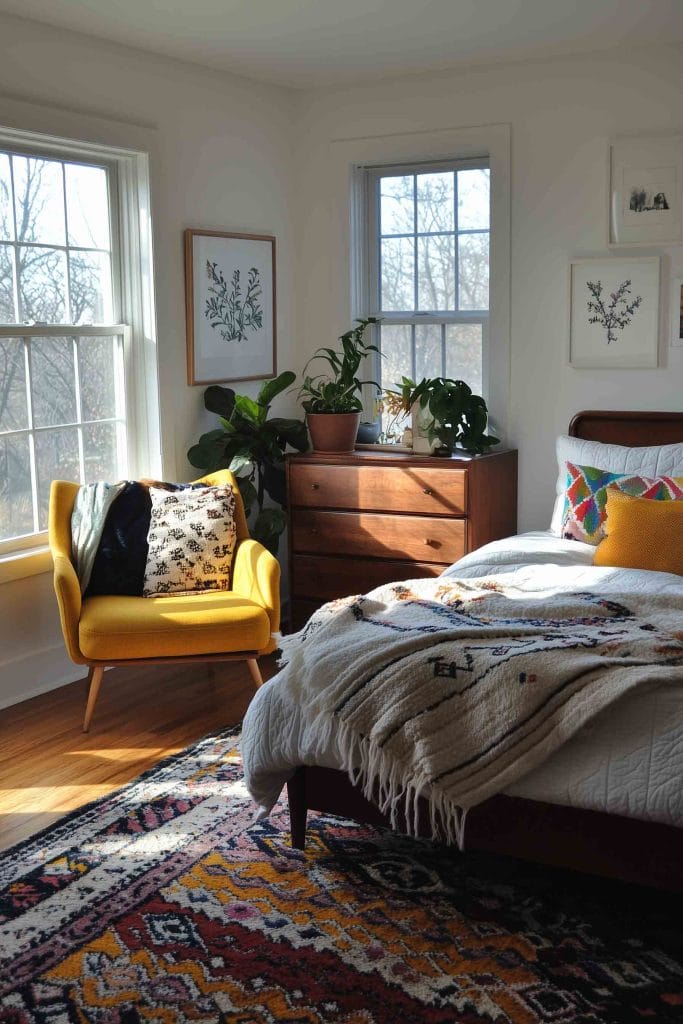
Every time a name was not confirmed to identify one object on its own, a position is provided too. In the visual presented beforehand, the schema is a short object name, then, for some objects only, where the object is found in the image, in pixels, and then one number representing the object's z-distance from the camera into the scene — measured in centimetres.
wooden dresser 467
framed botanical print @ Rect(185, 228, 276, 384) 489
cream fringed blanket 255
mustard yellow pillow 373
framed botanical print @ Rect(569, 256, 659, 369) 472
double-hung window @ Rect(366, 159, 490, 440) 512
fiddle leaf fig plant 480
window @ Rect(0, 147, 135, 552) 419
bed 243
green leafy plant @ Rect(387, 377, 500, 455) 482
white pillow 439
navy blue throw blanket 417
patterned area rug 232
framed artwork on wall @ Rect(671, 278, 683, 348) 465
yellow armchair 382
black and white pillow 421
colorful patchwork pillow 415
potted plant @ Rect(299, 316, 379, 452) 500
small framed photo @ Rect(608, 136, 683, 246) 460
